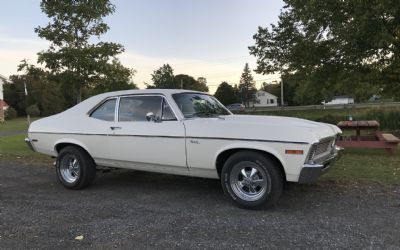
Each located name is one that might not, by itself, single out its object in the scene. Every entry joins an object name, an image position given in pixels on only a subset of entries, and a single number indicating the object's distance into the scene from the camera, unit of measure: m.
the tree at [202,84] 114.31
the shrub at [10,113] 62.76
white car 5.26
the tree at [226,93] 102.00
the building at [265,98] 122.22
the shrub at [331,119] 20.19
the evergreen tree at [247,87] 115.33
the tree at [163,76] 107.38
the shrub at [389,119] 18.19
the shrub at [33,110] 71.86
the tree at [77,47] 13.22
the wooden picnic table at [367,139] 9.69
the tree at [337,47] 12.55
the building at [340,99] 94.83
